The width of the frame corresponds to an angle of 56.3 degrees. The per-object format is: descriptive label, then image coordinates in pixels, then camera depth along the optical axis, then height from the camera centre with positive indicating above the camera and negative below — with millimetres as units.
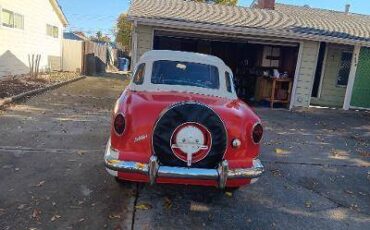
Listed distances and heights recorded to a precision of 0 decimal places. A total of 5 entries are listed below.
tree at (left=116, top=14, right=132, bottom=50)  42059 +1993
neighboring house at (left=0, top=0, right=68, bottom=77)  15000 +280
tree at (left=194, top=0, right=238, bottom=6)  36078 +5671
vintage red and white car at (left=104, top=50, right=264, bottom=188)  3912 -1024
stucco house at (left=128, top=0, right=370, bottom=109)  12055 +661
